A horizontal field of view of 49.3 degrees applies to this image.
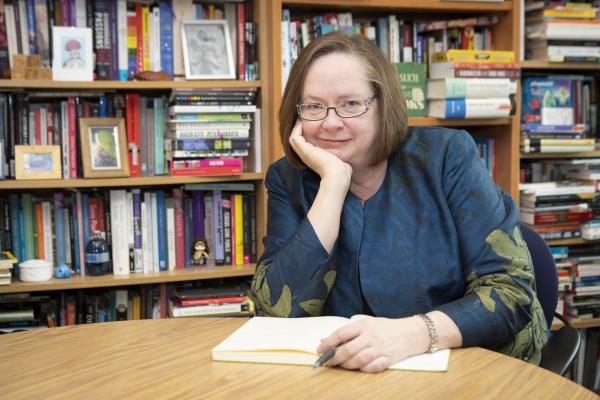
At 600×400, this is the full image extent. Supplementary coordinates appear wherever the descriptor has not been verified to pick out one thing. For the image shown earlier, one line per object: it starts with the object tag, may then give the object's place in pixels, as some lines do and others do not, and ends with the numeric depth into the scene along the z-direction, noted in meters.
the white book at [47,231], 2.41
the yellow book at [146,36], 2.47
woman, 1.34
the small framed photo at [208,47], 2.49
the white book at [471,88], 2.49
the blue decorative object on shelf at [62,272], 2.36
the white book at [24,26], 2.36
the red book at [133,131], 2.47
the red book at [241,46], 2.54
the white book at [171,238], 2.52
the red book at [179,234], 2.54
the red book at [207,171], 2.40
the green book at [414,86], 2.58
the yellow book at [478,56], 2.54
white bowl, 2.31
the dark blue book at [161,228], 2.51
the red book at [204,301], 2.47
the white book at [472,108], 2.51
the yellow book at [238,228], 2.57
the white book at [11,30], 2.34
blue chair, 1.38
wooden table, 0.93
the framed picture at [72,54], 2.34
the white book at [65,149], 2.41
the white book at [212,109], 2.39
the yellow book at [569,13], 2.65
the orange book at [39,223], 2.41
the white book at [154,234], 2.50
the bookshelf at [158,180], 2.27
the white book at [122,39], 2.43
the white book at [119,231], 2.45
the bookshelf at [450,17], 2.40
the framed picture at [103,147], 2.38
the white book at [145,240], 2.49
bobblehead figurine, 2.53
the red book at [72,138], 2.41
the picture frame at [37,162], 2.30
